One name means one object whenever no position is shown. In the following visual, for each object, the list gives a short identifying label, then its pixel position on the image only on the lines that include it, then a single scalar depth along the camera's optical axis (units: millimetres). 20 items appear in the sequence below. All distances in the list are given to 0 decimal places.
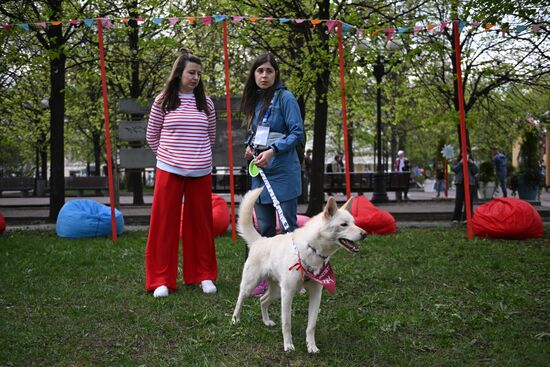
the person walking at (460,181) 12375
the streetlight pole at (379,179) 19531
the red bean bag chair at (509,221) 9805
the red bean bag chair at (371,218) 10180
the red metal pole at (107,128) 9156
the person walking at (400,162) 25797
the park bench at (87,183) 27312
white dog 3732
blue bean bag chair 10125
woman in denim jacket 4812
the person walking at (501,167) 21797
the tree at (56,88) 12641
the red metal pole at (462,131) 9555
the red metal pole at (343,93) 8297
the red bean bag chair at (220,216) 10203
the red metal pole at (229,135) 9289
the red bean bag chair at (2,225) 10570
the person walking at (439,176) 26250
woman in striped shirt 5629
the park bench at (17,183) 29594
